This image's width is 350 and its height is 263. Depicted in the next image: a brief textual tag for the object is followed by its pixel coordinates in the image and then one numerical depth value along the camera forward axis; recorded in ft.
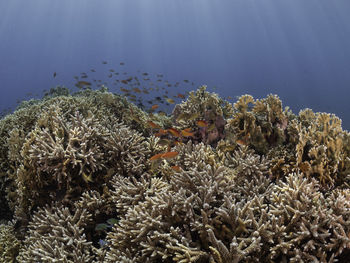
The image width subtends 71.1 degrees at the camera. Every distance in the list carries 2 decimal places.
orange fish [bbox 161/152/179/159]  10.71
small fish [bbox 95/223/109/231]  10.37
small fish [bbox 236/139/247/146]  13.96
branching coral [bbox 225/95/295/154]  14.79
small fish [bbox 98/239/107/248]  9.78
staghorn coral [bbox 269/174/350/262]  7.32
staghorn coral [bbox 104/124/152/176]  12.77
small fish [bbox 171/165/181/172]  11.43
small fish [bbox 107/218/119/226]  10.04
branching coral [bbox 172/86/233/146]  17.39
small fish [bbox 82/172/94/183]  12.00
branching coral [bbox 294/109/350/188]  11.82
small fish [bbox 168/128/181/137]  13.42
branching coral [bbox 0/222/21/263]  12.10
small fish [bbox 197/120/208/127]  15.01
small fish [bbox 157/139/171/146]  12.94
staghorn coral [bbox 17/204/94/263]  9.37
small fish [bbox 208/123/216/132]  15.91
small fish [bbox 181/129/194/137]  13.88
